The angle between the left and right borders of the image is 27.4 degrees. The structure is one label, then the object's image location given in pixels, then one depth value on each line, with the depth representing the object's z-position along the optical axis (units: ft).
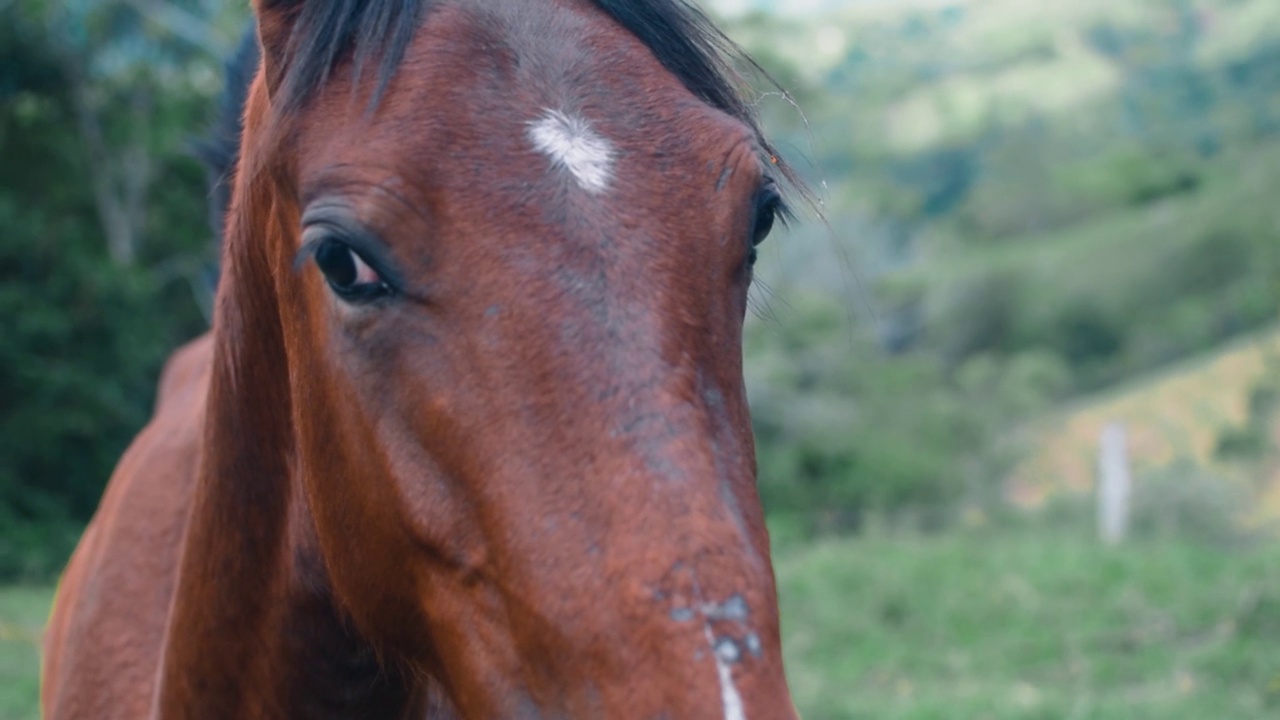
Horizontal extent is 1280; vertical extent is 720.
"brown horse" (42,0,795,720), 3.14
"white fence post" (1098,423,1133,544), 26.00
